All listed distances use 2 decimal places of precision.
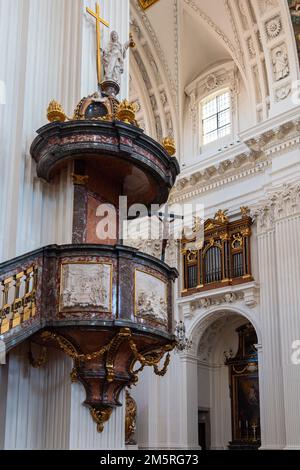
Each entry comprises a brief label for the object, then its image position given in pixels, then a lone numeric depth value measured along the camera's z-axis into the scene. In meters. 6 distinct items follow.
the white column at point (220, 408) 16.03
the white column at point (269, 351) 13.46
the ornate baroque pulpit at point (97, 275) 6.35
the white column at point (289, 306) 12.90
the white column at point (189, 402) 15.20
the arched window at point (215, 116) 17.36
